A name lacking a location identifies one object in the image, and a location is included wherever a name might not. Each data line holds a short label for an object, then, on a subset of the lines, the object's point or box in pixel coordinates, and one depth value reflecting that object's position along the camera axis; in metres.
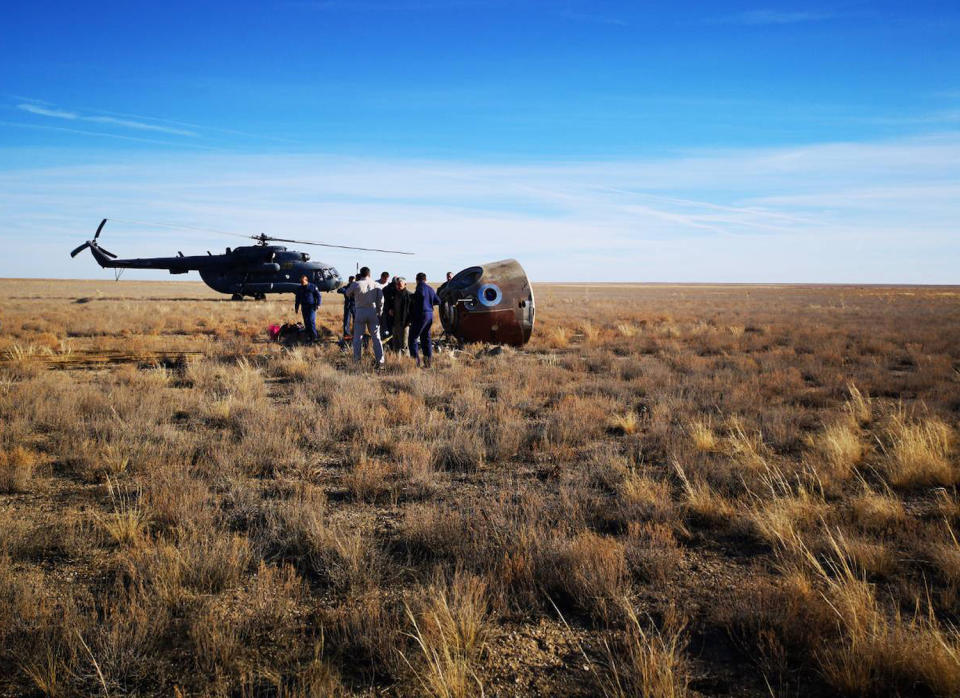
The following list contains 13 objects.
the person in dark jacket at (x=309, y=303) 15.45
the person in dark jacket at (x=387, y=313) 13.88
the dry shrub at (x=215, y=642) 2.98
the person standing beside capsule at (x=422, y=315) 12.62
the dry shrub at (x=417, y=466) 5.78
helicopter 34.78
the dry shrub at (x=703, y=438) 6.94
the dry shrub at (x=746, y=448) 6.14
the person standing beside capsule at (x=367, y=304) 12.11
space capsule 15.41
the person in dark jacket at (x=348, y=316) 15.55
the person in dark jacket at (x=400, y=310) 13.41
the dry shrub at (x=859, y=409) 8.59
